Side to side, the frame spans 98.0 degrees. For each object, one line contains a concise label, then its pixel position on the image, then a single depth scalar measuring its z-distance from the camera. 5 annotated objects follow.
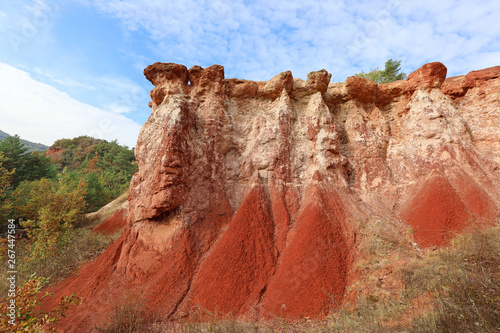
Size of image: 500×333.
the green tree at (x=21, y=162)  24.20
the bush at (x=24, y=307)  3.12
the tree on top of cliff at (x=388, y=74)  25.08
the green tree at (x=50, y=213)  12.03
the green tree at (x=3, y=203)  14.84
